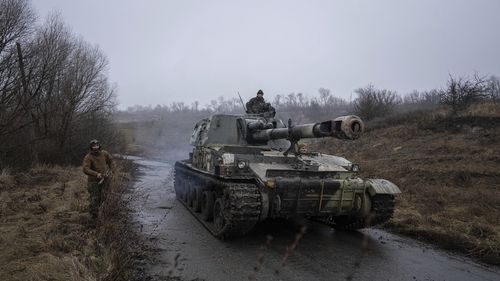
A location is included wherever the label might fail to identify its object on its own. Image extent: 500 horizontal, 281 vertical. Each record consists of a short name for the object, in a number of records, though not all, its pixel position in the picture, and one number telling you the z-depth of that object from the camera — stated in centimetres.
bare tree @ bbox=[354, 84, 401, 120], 2308
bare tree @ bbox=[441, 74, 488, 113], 1725
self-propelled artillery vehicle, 706
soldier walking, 859
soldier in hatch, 1099
